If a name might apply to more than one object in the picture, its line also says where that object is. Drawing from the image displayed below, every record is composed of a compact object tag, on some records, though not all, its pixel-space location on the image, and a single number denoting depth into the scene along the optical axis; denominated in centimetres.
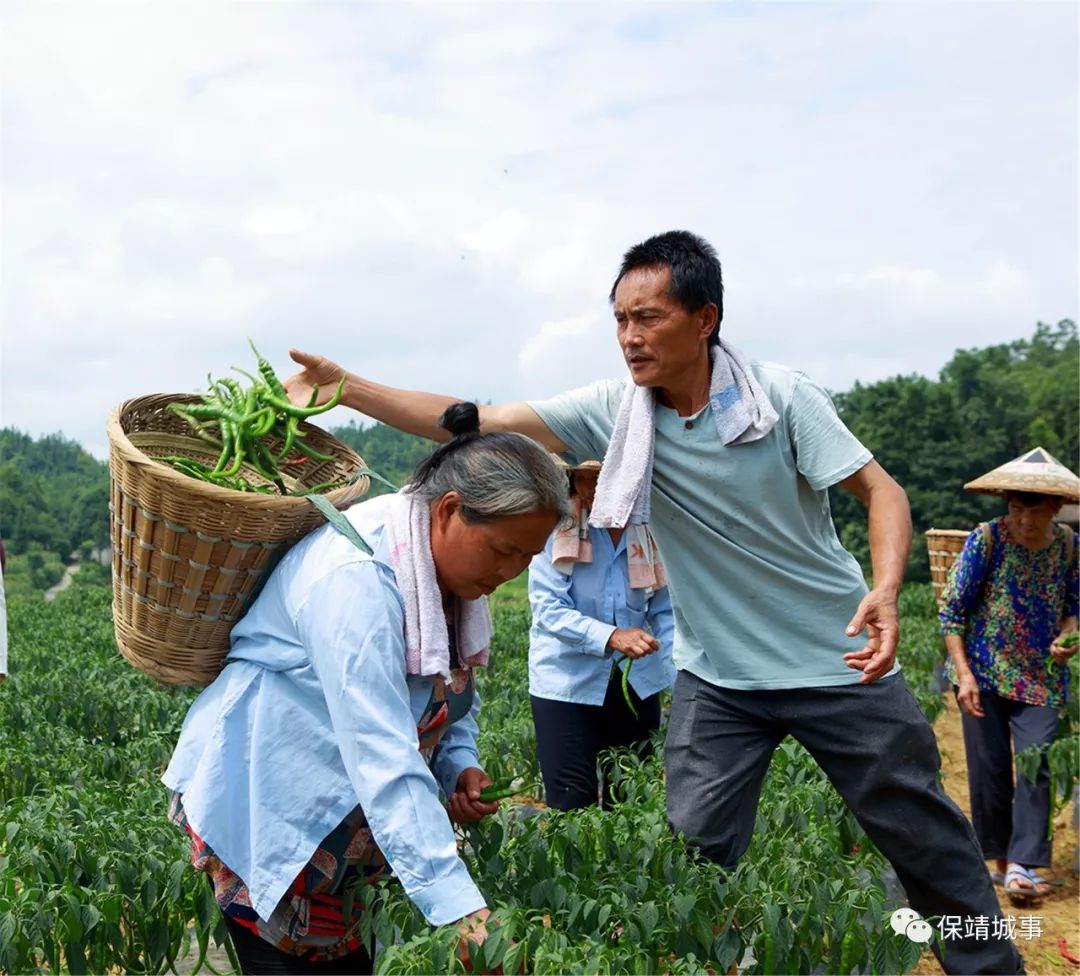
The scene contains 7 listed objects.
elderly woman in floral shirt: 520
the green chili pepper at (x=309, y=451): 282
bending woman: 217
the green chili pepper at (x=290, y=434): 276
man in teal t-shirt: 324
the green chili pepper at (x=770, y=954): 271
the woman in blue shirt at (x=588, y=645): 436
